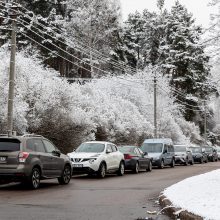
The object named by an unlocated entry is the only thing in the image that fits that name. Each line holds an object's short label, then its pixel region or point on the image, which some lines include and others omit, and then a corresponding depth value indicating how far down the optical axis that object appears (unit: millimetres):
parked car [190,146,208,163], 45531
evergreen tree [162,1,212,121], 72125
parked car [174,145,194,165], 38159
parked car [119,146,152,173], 25766
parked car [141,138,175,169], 31680
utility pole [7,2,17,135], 20453
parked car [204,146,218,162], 51150
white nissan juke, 20812
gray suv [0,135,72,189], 15078
